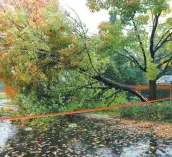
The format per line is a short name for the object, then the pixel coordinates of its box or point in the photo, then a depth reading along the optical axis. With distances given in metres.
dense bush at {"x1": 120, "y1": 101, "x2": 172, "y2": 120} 15.69
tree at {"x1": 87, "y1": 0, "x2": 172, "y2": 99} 13.88
